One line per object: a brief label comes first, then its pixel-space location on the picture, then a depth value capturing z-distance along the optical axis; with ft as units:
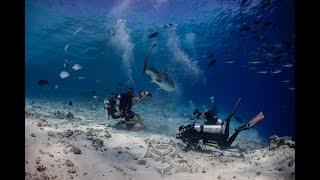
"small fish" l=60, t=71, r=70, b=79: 35.06
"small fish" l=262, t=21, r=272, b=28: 28.17
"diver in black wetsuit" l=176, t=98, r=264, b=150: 23.44
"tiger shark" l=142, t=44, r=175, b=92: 25.02
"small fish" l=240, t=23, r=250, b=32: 29.32
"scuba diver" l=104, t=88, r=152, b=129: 25.34
